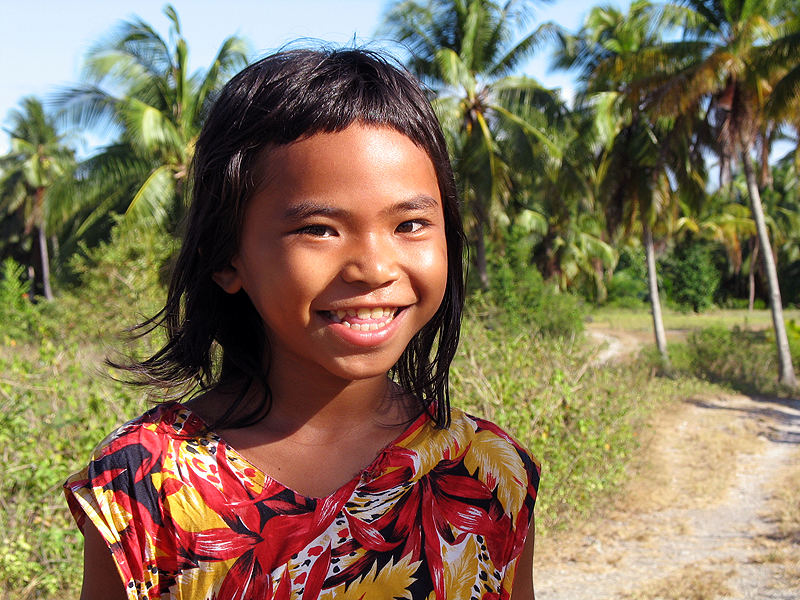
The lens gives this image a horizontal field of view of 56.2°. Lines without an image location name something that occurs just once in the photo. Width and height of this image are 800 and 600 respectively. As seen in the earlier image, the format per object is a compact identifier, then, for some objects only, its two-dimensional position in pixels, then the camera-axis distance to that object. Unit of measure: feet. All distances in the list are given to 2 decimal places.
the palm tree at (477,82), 45.70
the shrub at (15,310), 30.61
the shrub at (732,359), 43.68
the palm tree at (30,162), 88.84
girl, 3.29
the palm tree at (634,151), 45.34
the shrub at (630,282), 104.53
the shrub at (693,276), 100.17
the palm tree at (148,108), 40.88
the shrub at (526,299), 42.91
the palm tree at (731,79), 37.65
